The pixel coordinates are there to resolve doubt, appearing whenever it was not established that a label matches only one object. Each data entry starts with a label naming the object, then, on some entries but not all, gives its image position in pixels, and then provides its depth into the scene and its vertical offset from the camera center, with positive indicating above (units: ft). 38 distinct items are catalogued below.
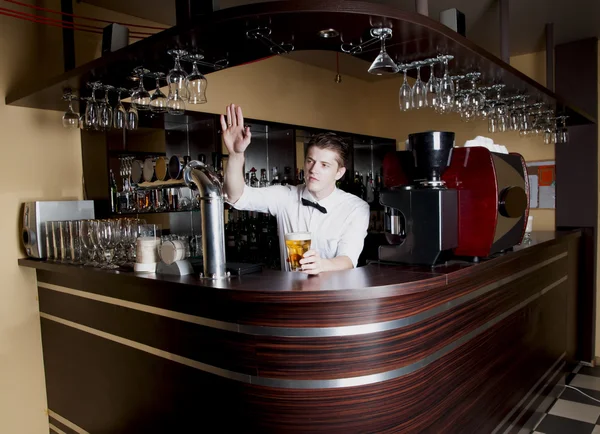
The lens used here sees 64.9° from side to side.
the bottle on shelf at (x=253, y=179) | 14.01 +0.42
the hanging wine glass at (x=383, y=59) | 6.59 +1.90
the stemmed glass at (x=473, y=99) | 9.40 +1.85
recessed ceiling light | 6.58 +2.22
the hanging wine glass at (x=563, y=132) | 13.82 +1.49
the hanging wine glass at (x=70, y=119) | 9.07 +1.55
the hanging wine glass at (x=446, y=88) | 8.38 +1.74
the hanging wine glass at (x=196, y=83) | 7.32 +1.75
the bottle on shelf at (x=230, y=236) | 13.92 -1.24
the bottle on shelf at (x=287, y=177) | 14.23 +0.45
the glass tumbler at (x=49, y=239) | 9.59 -0.80
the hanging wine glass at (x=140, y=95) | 8.03 +1.75
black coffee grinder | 6.64 -0.33
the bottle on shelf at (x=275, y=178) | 14.33 +0.44
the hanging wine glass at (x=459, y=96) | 10.02 +1.92
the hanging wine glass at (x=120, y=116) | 8.77 +1.53
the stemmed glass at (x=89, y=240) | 8.70 -0.77
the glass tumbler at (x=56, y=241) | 9.48 -0.82
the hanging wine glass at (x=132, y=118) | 8.93 +1.51
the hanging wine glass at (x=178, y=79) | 7.08 +1.76
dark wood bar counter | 5.60 -2.20
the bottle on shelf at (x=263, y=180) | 14.19 +0.39
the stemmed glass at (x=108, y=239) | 8.57 -0.74
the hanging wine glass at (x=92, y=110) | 8.61 +1.62
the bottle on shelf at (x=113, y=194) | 10.35 +0.09
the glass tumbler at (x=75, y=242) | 9.01 -0.82
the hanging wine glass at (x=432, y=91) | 8.32 +1.70
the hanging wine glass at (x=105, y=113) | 8.75 +1.59
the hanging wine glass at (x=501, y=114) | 11.93 +1.79
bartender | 7.33 -0.16
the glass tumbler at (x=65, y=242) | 9.28 -0.83
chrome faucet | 6.57 -0.39
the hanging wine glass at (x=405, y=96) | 8.19 +1.59
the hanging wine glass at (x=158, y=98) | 8.07 +1.68
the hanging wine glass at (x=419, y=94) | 8.10 +1.61
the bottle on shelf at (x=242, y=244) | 14.08 -1.50
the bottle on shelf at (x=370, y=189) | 18.48 -0.02
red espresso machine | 6.70 -0.26
